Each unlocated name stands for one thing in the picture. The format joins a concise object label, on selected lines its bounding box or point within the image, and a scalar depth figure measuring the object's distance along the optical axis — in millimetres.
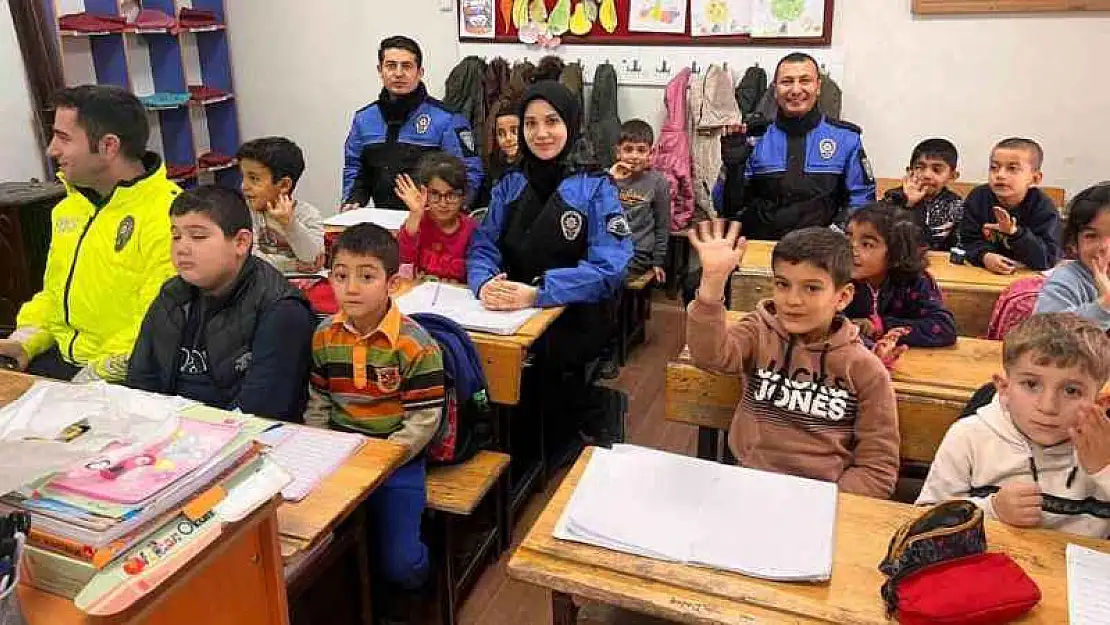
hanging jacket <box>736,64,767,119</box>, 4809
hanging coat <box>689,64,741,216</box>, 4863
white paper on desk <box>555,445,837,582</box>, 1337
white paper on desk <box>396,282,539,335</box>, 2602
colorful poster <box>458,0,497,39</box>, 5359
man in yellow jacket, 2385
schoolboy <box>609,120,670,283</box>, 4379
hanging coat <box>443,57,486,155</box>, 5301
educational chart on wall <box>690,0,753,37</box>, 4848
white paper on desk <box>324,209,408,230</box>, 3500
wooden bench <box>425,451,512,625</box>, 2195
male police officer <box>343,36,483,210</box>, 4238
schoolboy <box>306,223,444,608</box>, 2055
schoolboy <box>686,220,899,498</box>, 1926
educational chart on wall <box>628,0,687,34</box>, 4977
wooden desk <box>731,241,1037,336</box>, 2959
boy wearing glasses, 3082
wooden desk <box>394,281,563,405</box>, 2506
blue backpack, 2207
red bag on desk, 1190
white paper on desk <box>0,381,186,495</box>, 1140
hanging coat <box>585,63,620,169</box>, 5062
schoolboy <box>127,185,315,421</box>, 2020
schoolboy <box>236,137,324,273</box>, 3051
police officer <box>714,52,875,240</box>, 3820
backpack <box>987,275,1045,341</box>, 2658
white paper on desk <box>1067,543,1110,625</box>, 1219
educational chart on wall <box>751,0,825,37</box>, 4703
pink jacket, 4934
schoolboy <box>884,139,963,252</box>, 3662
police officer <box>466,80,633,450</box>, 2951
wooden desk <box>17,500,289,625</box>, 1057
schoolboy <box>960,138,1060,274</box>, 3205
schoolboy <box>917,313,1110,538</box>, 1457
